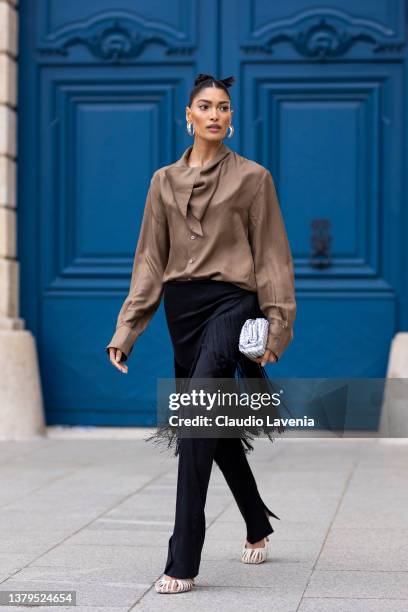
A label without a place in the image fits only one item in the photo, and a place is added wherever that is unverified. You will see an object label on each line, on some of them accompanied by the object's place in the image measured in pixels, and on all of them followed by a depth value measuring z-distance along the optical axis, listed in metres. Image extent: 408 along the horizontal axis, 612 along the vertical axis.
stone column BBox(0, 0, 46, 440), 15.10
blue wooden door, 15.44
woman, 7.78
